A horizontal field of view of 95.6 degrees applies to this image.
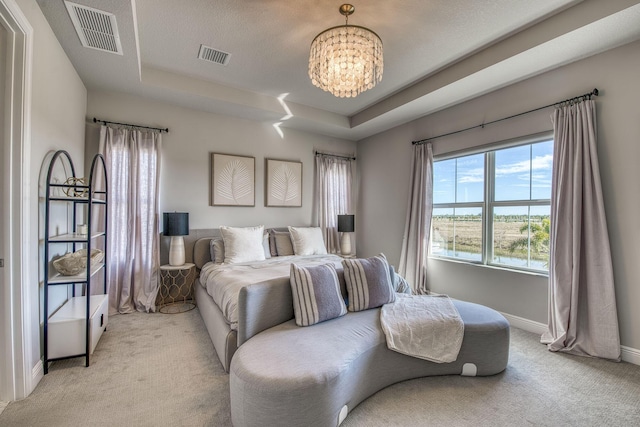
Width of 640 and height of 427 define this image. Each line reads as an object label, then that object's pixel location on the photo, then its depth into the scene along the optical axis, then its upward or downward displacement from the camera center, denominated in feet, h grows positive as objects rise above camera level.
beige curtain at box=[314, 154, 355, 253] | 16.10 +1.05
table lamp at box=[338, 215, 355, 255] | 15.38 -0.91
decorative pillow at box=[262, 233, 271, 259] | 12.96 -1.58
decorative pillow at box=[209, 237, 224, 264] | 11.88 -1.63
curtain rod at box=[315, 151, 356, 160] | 16.16 +3.25
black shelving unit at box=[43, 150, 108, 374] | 6.84 -1.70
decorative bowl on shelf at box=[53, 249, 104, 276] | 7.15 -1.36
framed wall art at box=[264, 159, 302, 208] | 14.69 +1.46
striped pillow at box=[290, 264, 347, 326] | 6.82 -2.04
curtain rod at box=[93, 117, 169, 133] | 10.87 +3.34
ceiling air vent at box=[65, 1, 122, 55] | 6.74 +4.58
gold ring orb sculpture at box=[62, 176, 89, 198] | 8.07 +0.55
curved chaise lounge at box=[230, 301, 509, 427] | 4.76 -2.93
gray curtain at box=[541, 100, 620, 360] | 8.02 -1.07
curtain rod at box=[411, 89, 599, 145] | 8.45 +3.45
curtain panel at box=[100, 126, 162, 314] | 11.05 -0.28
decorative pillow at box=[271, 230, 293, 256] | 13.55 -1.50
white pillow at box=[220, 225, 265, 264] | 11.65 -1.42
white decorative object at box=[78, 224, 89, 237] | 8.29 -0.57
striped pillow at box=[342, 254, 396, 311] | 7.75 -1.96
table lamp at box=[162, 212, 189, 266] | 11.32 -0.81
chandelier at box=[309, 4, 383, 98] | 7.06 +3.89
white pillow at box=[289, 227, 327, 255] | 13.62 -1.42
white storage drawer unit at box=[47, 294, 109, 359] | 6.97 -3.01
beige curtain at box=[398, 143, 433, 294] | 13.12 -0.24
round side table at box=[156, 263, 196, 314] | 11.77 -3.41
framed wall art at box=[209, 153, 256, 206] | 13.32 +1.45
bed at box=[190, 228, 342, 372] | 7.02 -2.18
